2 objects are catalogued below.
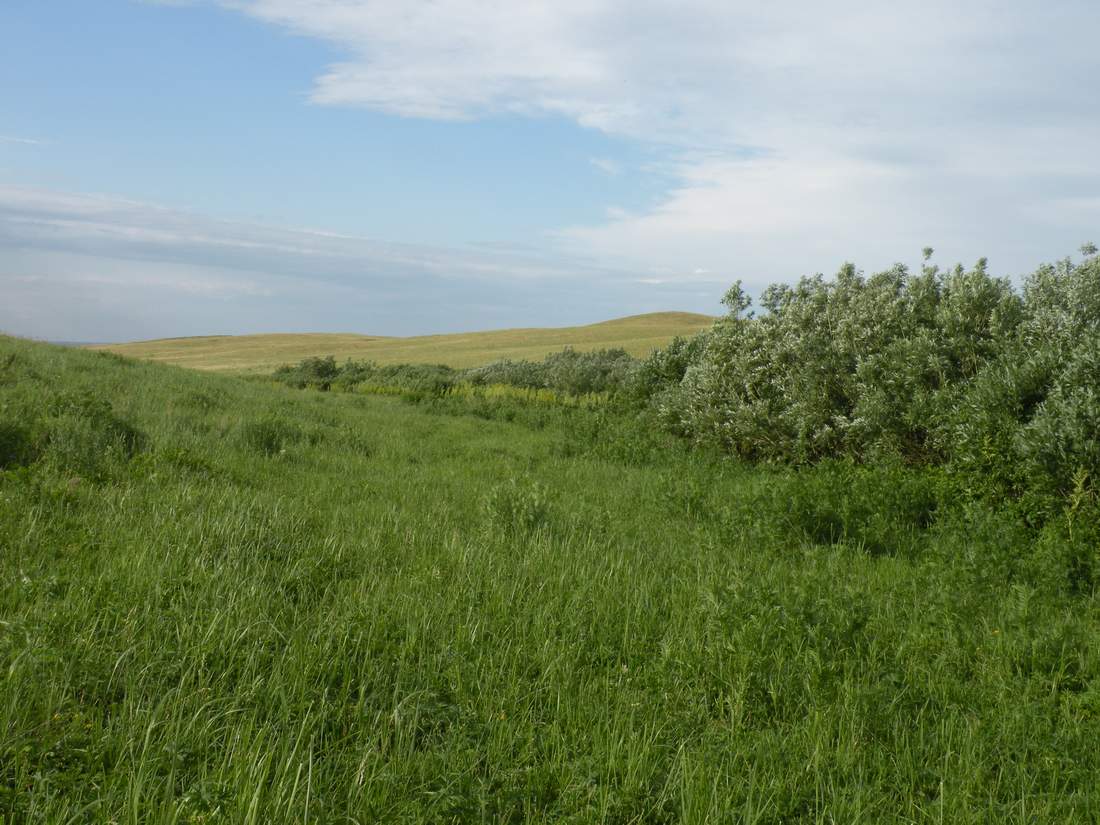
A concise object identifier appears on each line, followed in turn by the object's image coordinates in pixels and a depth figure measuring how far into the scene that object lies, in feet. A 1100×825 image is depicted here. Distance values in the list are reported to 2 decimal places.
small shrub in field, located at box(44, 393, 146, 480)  23.90
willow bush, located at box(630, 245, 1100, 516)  24.63
